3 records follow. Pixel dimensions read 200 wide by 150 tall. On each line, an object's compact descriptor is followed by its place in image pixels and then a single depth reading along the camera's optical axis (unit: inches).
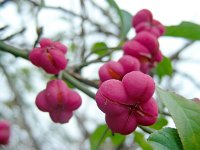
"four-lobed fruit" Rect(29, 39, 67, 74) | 3.3
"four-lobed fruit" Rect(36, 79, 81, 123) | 3.4
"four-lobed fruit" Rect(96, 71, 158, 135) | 2.5
